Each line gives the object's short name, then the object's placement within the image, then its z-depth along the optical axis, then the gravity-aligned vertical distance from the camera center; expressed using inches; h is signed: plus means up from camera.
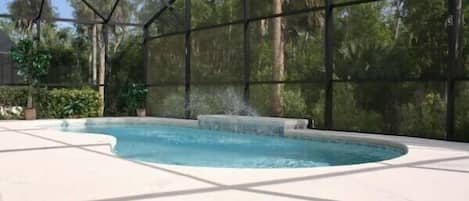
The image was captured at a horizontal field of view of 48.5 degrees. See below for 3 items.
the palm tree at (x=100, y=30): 567.2 +77.4
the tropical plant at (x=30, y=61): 479.8 +31.5
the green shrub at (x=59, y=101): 482.0 -5.4
